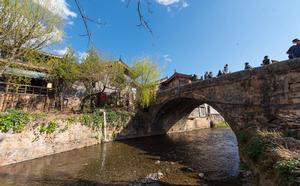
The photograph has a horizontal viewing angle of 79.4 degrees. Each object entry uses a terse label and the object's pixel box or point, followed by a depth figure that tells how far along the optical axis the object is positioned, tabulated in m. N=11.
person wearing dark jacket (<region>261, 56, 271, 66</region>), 10.41
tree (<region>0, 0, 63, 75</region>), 10.23
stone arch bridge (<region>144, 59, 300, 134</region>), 8.19
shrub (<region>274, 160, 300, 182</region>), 2.93
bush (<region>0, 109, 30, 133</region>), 9.67
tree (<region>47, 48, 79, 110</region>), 17.67
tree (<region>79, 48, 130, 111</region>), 18.33
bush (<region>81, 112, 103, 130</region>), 14.70
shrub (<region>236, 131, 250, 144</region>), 6.85
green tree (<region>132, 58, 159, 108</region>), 20.53
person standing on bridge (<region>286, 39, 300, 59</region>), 8.67
